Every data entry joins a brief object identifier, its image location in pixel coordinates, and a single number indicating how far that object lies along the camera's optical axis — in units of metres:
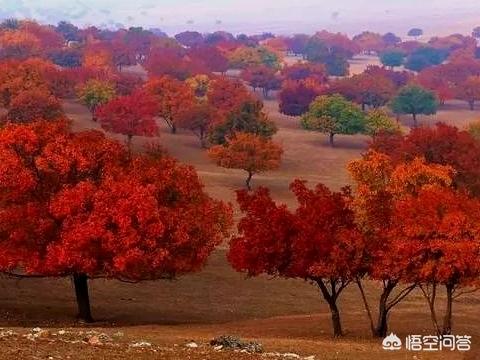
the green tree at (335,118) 145.25
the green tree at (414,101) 180.12
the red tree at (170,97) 147.88
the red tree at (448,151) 90.00
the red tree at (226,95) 160.88
